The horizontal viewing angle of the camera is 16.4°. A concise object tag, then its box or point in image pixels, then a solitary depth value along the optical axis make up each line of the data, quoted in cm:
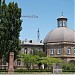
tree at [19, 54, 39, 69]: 5525
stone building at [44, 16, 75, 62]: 6384
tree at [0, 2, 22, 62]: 4509
